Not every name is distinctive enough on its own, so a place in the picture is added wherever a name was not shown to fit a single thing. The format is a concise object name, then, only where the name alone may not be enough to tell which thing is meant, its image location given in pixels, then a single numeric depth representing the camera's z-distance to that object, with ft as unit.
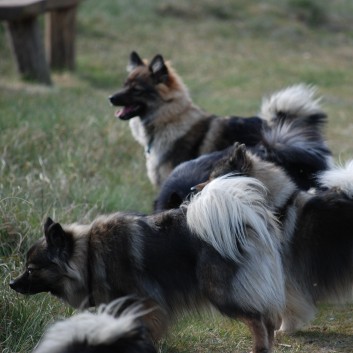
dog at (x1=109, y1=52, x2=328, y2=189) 48.49
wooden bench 80.53
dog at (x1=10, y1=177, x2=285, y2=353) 29.89
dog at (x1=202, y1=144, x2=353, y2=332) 32.94
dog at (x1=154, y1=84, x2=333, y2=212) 39.99
